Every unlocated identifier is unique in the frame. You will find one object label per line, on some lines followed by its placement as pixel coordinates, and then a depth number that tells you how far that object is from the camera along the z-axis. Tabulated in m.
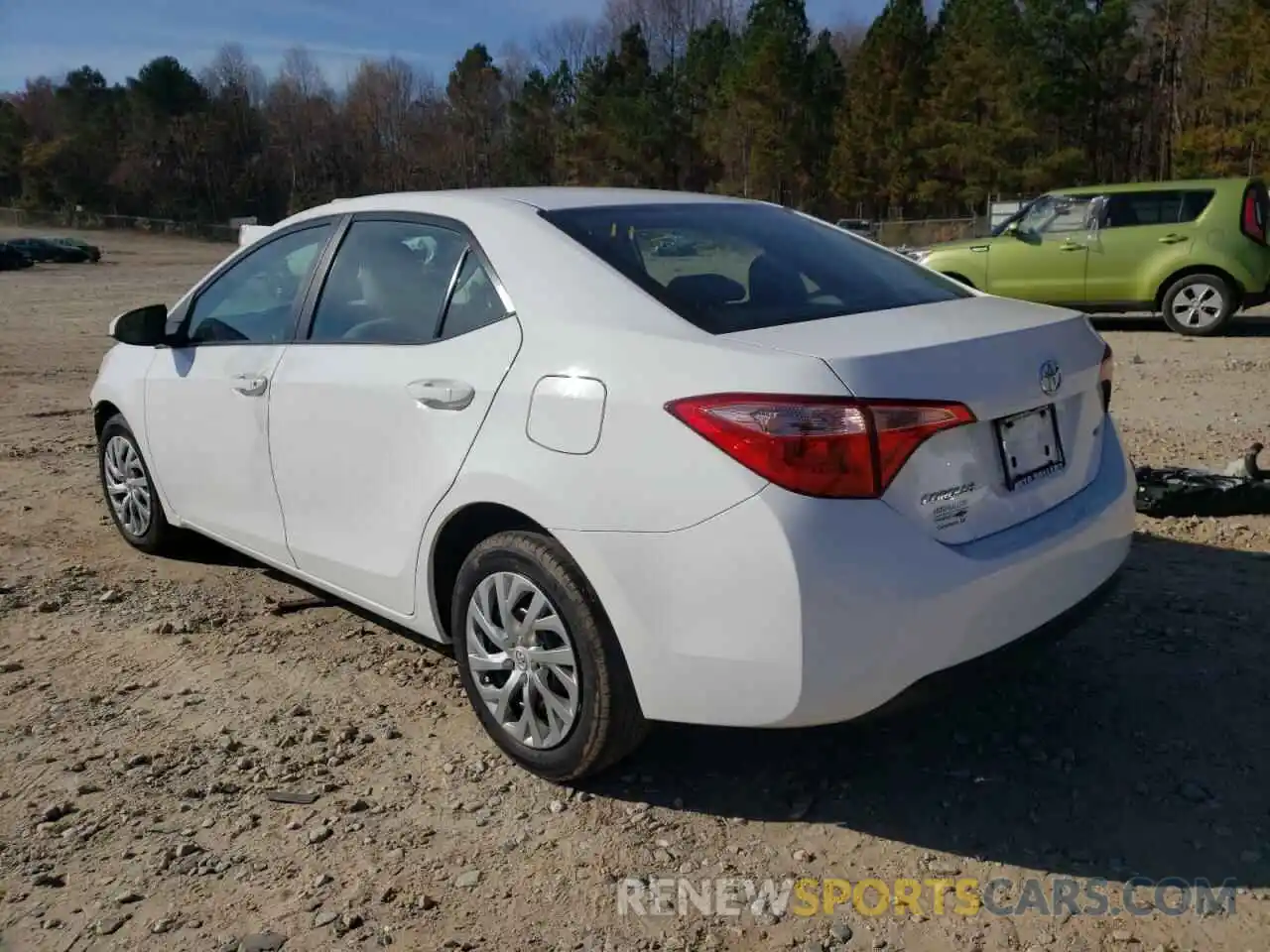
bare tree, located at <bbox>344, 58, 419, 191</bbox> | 88.88
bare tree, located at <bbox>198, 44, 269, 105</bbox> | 86.31
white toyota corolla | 2.60
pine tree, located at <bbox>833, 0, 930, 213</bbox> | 55.12
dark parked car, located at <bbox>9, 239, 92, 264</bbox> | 43.42
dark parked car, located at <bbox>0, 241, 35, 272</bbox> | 39.88
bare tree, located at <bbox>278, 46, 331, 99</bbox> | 90.06
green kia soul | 12.06
